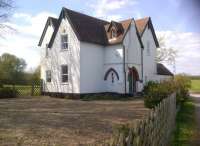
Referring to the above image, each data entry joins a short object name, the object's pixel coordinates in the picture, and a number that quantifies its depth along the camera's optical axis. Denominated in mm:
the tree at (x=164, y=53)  41556
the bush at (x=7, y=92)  20790
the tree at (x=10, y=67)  27710
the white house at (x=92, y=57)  19879
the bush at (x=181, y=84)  12843
